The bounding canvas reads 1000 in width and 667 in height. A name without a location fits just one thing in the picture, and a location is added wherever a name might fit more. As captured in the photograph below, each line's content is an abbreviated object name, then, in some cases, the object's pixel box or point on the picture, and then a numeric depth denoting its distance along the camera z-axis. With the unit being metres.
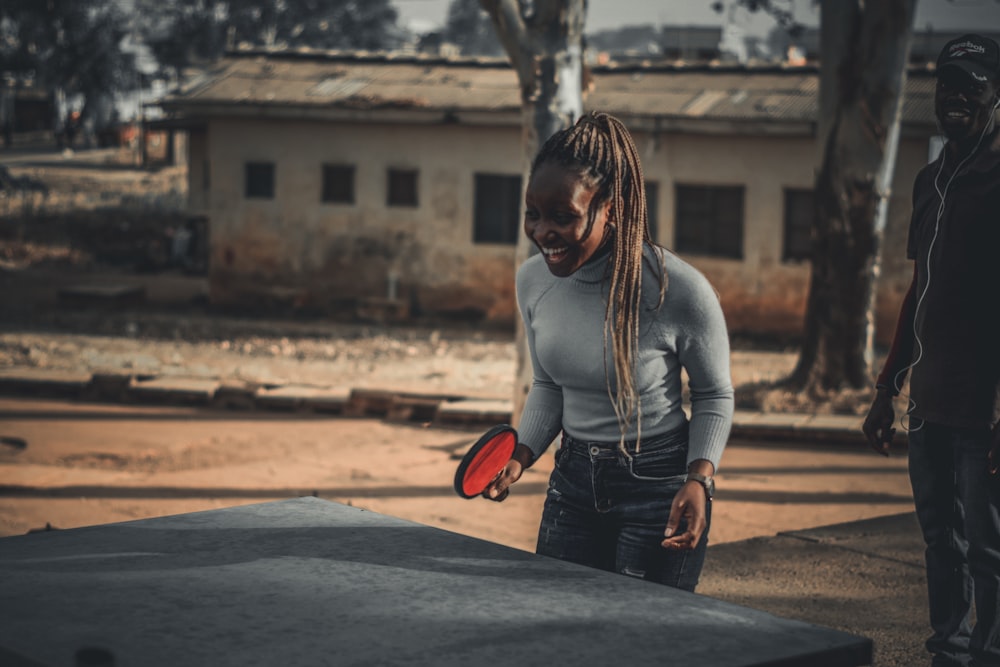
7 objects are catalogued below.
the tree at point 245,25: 52.12
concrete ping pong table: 2.01
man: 3.41
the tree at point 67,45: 50.75
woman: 2.86
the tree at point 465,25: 75.62
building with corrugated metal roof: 15.96
